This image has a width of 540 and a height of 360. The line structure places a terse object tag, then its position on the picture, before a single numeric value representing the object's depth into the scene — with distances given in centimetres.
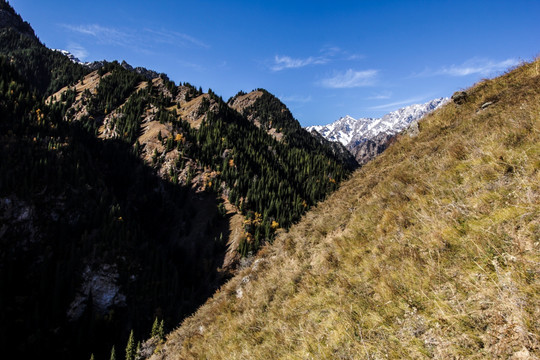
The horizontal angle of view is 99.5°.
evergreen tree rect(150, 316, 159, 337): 4807
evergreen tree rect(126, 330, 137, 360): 4472
